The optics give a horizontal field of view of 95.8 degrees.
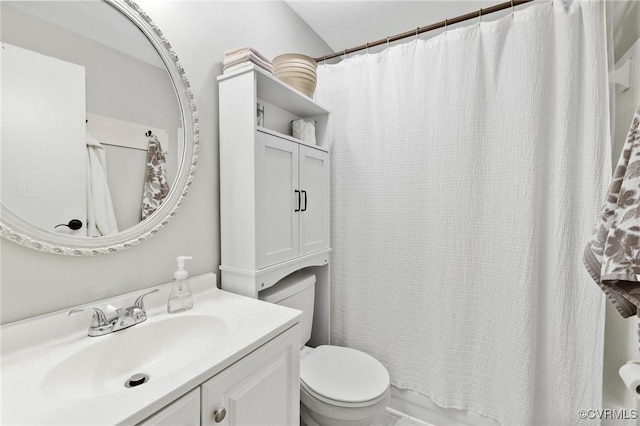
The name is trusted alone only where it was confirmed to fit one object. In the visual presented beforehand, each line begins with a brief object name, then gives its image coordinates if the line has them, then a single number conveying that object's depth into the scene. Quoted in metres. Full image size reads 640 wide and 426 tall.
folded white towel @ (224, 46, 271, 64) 1.17
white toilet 1.18
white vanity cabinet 0.64
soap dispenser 0.99
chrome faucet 0.83
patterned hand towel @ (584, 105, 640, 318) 0.75
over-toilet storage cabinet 1.17
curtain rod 1.31
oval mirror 0.75
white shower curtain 1.23
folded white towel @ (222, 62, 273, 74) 1.16
